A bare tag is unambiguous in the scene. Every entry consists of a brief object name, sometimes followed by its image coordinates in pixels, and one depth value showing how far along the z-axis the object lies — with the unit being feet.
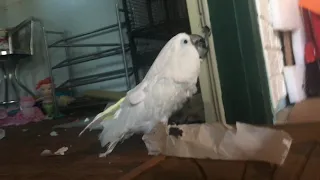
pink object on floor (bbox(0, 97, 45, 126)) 7.77
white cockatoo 3.14
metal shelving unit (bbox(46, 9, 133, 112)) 7.23
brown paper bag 2.05
